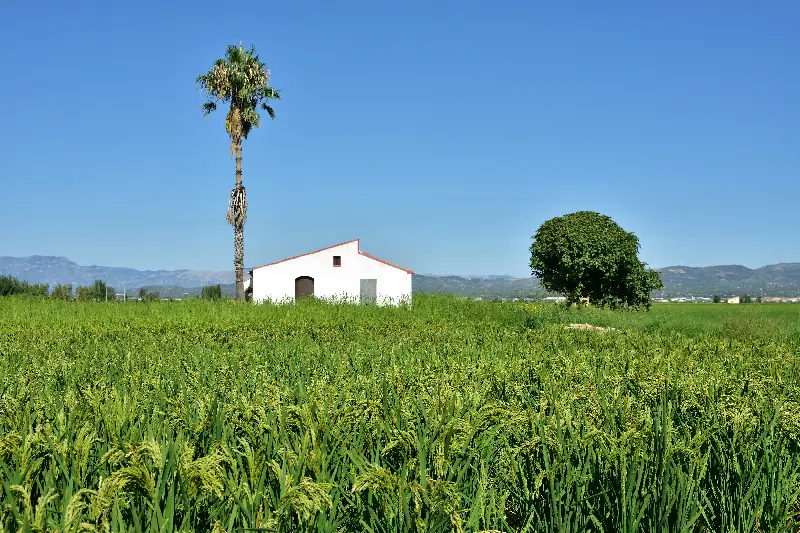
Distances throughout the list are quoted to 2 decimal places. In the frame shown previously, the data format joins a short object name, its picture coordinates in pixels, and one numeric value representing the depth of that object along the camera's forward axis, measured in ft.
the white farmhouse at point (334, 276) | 159.63
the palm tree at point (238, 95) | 143.02
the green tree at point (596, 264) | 176.65
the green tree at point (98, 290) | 169.11
